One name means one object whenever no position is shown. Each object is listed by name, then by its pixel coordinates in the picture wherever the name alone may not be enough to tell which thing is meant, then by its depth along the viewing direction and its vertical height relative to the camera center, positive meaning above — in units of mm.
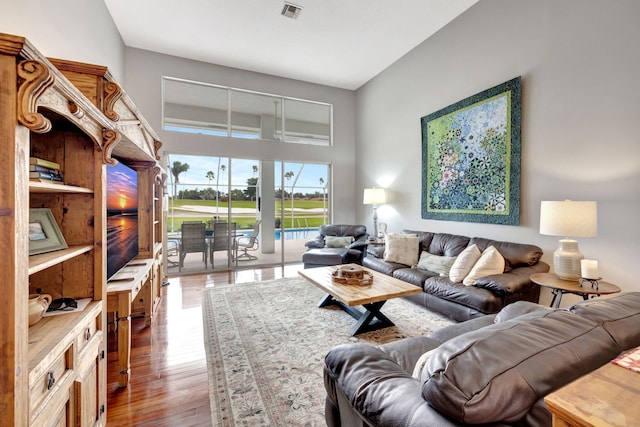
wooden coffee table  2516 -776
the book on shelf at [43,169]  1183 +184
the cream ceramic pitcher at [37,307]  1144 -419
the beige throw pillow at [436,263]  3402 -663
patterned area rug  1738 -1214
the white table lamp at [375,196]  5188 +286
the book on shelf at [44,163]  1179 +210
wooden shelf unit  827 -111
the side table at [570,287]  2144 -603
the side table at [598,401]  586 -427
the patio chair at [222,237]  5395 -526
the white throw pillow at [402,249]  3926 -542
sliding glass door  5156 +40
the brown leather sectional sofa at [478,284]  2584 -769
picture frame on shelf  1229 -113
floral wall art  3268 +718
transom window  5147 +1988
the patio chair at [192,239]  5094 -537
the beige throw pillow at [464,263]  3045 -583
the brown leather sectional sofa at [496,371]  715 -450
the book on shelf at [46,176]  1171 +153
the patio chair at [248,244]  5613 -683
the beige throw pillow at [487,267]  2869 -575
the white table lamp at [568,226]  2223 -114
